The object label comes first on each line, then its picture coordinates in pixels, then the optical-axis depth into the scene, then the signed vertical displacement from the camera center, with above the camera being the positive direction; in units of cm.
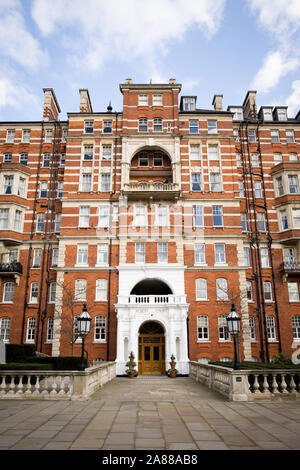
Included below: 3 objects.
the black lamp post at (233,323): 1459 +42
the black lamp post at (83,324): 1526 +44
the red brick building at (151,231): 2881 +961
